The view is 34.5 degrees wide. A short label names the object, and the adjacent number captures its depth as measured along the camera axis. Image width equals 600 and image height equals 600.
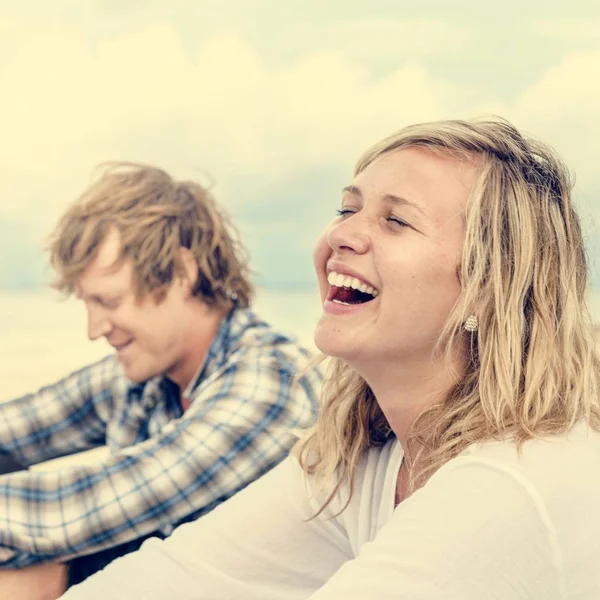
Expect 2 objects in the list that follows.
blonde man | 1.81
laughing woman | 0.99
